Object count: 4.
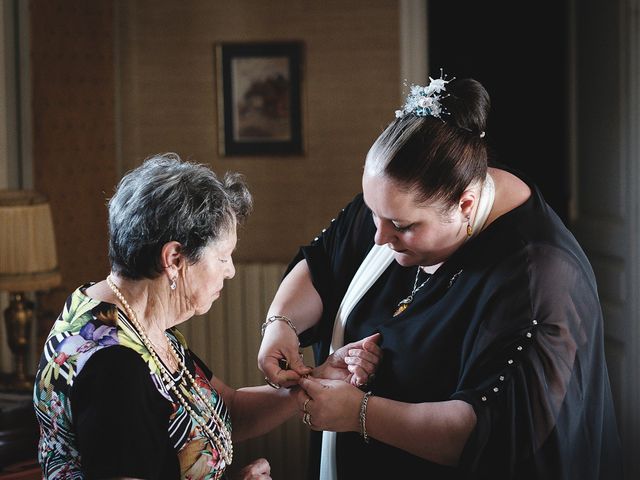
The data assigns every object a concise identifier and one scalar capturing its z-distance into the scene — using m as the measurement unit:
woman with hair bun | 1.70
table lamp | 2.95
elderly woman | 1.46
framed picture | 4.04
